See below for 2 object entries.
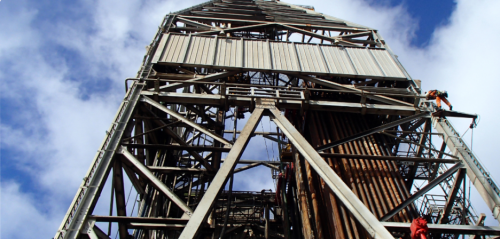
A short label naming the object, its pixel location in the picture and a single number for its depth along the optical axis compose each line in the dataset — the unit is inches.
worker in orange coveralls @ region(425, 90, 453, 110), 473.6
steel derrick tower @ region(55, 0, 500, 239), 344.5
